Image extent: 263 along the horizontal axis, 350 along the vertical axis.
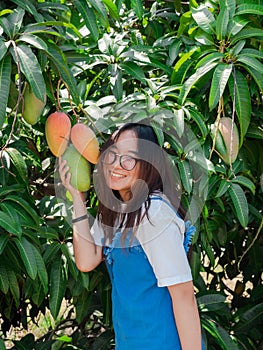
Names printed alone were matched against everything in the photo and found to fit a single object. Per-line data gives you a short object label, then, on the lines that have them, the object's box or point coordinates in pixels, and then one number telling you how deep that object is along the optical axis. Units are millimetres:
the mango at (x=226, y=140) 2148
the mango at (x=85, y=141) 1956
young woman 1908
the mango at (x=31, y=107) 1965
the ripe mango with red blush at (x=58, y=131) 1958
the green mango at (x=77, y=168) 1992
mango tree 2027
